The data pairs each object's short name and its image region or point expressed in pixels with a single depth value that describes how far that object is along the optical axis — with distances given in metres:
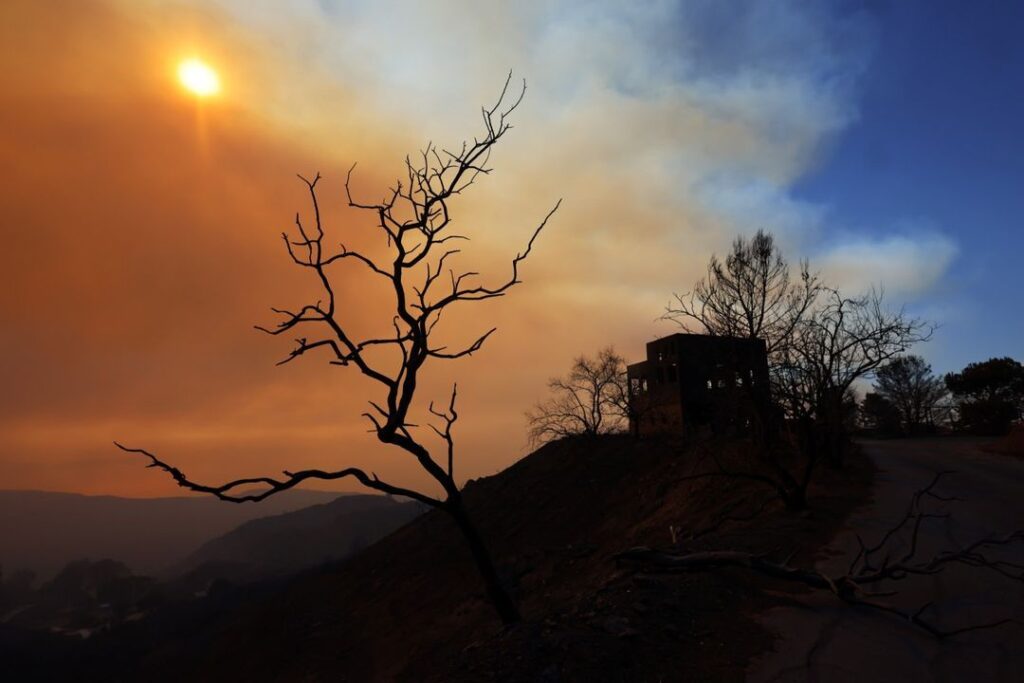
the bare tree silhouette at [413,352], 6.65
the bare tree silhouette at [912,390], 54.69
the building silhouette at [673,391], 37.66
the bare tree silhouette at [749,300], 16.75
